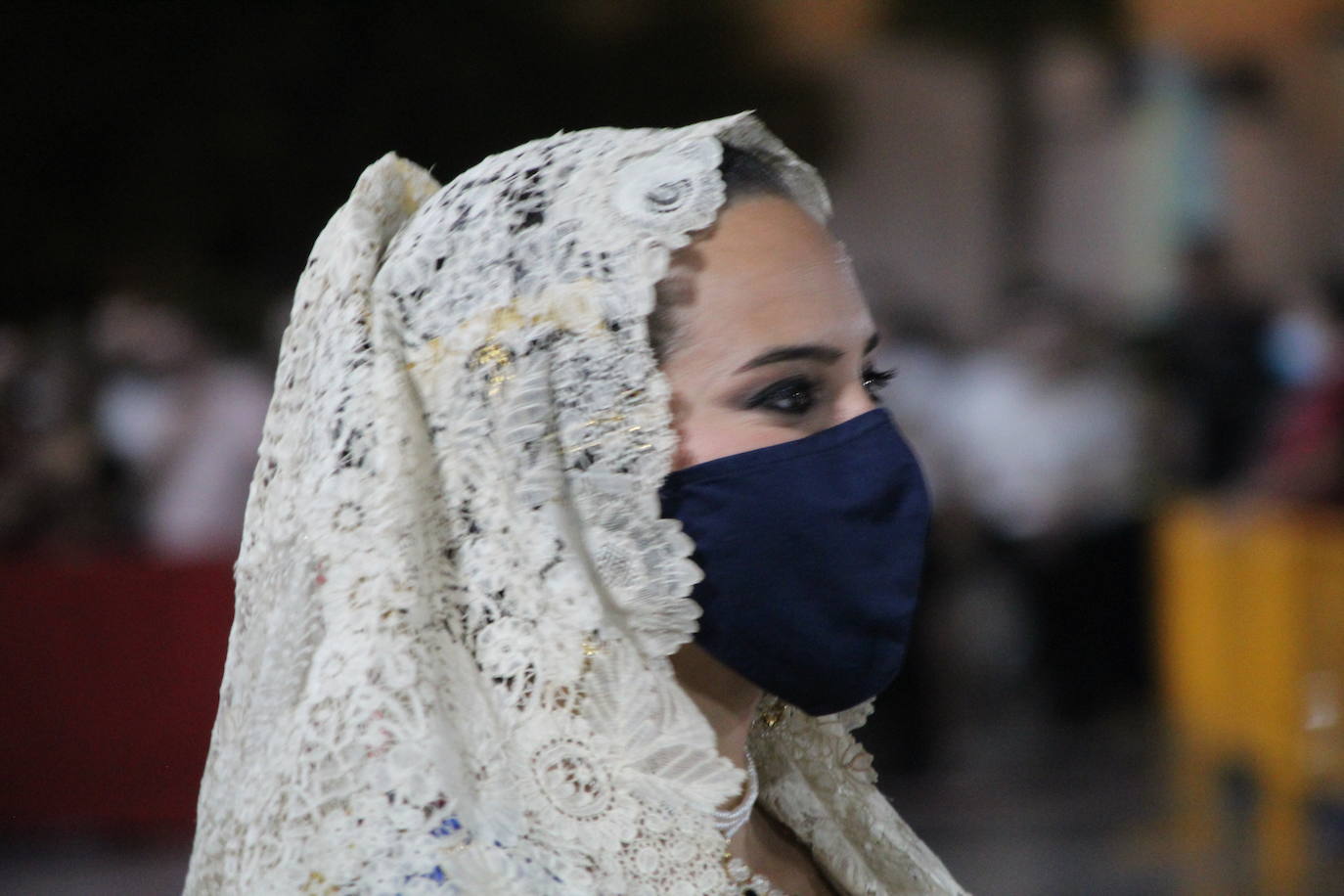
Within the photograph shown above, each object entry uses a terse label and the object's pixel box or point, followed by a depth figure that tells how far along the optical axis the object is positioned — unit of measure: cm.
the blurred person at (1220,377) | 1430
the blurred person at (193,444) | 1052
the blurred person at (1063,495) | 1313
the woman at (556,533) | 266
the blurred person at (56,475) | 1133
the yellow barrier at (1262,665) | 873
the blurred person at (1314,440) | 1027
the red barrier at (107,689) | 1020
